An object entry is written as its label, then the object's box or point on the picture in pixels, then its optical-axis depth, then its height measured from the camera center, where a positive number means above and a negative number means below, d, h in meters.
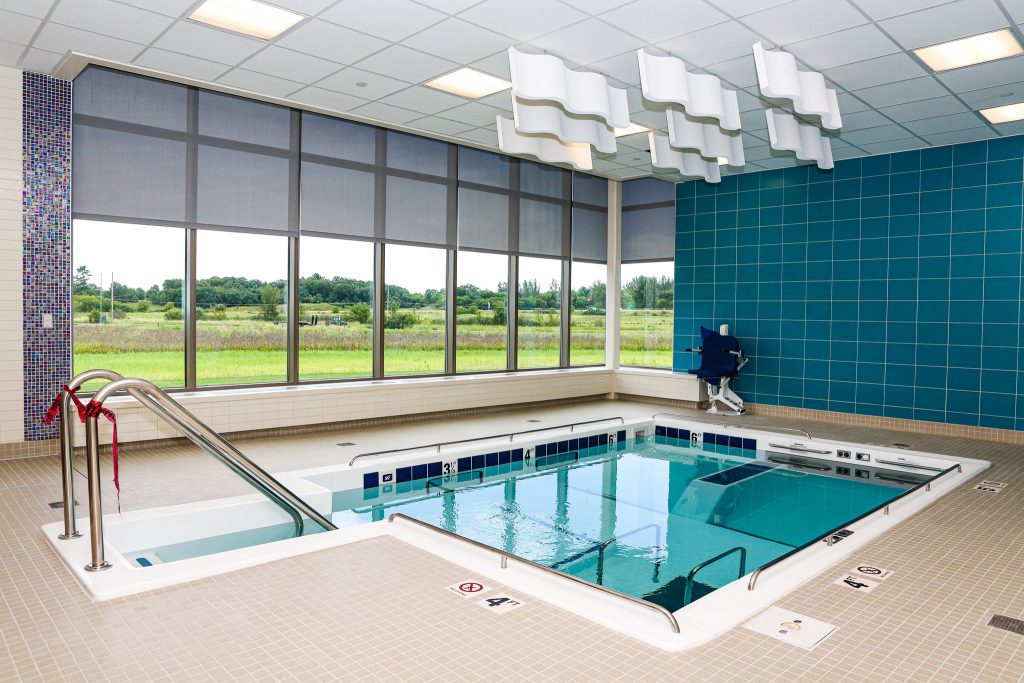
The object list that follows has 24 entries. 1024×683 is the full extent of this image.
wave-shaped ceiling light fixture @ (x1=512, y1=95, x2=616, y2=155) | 5.10 +1.49
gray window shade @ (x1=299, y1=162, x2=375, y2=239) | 6.86 +1.17
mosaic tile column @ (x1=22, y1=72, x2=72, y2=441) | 5.26 +0.55
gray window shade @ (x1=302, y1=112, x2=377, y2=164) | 6.86 +1.82
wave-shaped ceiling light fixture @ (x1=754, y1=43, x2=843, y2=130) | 4.48 +1.62
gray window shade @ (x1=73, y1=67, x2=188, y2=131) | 5.60 +1.81
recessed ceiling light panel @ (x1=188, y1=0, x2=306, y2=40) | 4.32 +1.94
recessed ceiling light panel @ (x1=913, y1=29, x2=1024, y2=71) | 4.54 +1.89
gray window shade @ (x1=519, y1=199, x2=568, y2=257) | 9.03 +1.19
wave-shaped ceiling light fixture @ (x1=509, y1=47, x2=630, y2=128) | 4.50 +1.59
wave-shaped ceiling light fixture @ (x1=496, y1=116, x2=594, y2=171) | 5.88 +1.48
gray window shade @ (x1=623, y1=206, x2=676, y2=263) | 9.63 +1.21
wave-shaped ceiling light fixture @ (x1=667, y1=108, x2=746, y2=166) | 5.60 +1.55
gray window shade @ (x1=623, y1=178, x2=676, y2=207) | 9.59 +1.82
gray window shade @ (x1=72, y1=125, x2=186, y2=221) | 5.61 +1.16
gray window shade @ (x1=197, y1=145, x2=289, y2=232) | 6.21 +1.16
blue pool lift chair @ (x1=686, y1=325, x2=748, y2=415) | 8.41 -0.56
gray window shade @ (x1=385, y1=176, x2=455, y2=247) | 7.56 +1.18
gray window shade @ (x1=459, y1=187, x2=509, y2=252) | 8.30 +1.20
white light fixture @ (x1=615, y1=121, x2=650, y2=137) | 6.84 +1.93
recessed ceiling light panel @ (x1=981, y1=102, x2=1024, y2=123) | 5.96 +1.88
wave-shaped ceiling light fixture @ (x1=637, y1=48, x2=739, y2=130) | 4.60 +1.62
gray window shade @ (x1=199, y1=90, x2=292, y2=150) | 6.21 +1.82
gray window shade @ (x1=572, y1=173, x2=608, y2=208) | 9.64 +1.84
